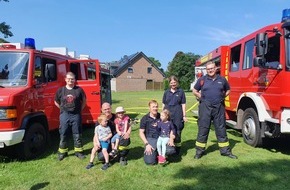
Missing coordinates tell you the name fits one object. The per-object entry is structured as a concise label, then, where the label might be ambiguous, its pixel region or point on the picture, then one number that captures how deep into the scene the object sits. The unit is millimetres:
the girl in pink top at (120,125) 4013
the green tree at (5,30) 12801
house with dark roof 39765
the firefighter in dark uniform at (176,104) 4406
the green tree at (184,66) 38227
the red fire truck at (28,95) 3844
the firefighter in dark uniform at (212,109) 4226
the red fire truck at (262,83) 4046
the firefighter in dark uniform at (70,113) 4288
